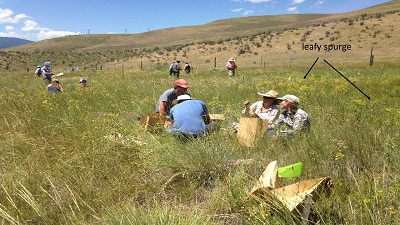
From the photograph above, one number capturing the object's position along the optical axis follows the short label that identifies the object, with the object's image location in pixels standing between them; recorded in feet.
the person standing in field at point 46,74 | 41.88
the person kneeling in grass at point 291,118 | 15.74
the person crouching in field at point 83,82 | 33.90
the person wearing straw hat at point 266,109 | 19.04
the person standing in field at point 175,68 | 62.39
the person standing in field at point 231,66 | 59.09
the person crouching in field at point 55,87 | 29.01
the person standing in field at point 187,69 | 72.41
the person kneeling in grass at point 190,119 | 15.24
